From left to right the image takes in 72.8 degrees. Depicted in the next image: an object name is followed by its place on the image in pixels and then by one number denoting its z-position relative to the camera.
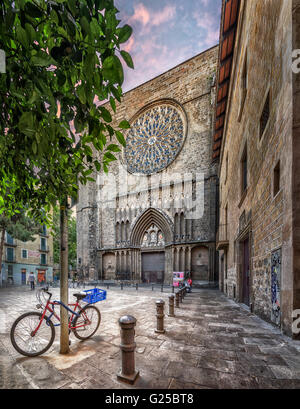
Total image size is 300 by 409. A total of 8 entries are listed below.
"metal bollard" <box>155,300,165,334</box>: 4.62
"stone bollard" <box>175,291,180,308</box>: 8.03
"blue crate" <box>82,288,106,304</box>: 4.68
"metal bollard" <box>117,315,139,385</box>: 2.62
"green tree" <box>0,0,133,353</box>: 1.55
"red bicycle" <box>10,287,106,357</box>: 3.38
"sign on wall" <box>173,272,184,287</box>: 17.55
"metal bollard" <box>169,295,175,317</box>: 6.32
